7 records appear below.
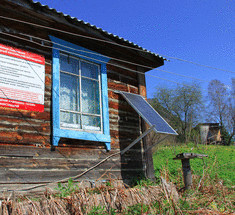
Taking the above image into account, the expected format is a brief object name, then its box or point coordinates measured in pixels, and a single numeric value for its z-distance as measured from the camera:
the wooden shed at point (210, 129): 45.21
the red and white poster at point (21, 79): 5.27
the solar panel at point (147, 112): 6.62
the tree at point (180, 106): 38.34
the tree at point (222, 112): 42.44
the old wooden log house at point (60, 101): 5.28
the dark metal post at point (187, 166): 6.40
